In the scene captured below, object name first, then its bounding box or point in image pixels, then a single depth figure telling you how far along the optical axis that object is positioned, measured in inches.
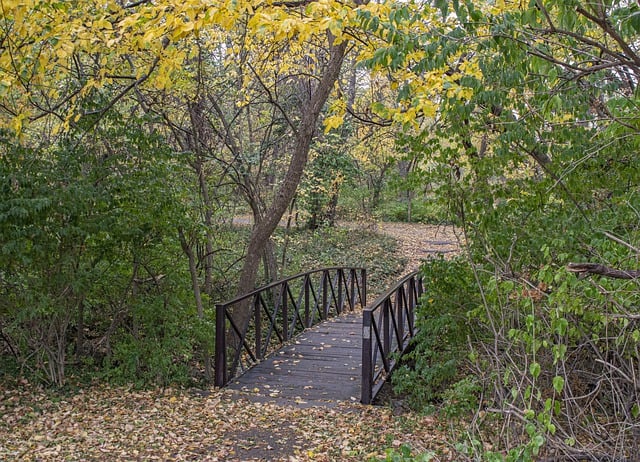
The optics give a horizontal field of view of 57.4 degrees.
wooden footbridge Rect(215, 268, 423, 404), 247.9
